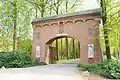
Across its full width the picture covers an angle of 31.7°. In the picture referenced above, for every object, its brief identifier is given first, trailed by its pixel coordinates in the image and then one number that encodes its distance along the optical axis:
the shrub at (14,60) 18.31
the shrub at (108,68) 11.75
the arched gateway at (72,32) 19.36
